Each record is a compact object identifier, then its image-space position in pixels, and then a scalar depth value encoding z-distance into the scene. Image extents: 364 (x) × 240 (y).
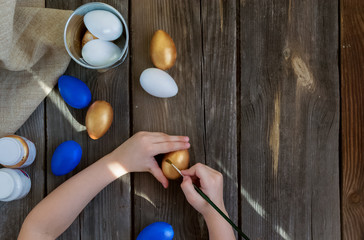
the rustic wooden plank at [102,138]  0.77
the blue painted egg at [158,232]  0.70
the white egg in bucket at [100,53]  0.68
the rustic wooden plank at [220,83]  0.77
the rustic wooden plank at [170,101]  0.77
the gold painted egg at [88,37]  0.71
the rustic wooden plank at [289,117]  0.77
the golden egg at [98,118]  0.72
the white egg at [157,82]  0.71
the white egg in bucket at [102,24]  0.67
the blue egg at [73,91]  0.72
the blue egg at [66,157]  0.72
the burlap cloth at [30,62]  0.72
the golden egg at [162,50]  0.72
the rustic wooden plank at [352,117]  0.77
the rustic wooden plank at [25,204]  0.77
